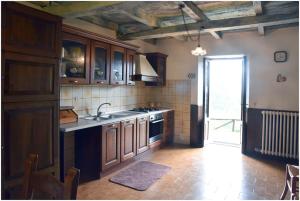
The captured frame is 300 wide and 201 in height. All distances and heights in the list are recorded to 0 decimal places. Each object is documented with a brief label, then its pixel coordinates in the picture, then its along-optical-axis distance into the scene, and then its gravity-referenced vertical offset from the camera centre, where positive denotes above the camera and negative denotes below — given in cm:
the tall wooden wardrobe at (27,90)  193 +0
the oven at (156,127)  436 -67
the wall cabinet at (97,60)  303 +47
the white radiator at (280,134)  393 -68
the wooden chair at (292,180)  214 -81
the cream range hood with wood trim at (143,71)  420 +39
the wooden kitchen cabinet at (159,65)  482 +56
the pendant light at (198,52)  306 +53
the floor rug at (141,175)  303 -116
